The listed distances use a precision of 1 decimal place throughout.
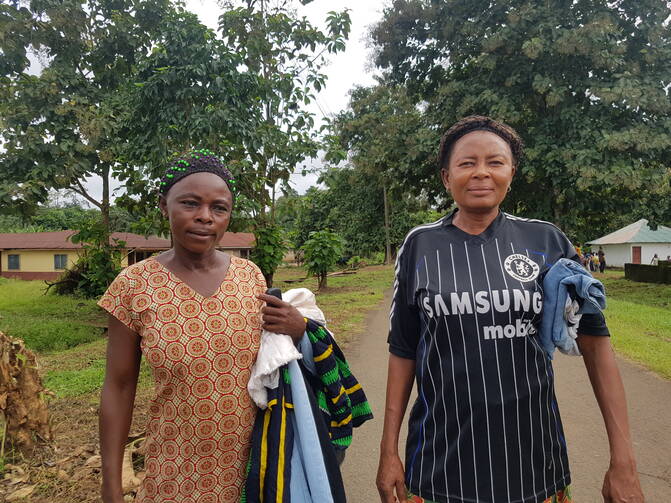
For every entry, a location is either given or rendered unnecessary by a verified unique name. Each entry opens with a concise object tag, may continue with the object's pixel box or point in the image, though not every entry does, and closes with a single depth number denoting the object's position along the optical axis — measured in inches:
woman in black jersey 56.6
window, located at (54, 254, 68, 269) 1074.7
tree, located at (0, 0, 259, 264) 249.0
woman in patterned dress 56.0
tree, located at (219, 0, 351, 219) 309.7
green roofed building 1211.2
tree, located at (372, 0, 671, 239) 402.6
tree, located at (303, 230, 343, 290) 600.4
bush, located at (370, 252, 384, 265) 1429.6
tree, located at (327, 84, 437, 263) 499.0
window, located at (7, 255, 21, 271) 1092.5
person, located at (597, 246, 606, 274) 1074.1
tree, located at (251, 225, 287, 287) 370.9
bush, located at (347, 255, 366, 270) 1251.6
